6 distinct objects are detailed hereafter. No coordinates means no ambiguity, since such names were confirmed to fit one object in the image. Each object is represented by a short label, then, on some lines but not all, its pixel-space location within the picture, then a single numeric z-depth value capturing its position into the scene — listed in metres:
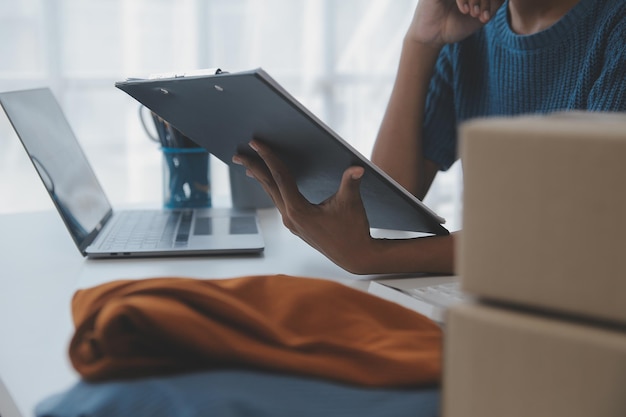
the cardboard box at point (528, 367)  0.37
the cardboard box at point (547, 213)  0.36
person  0.92
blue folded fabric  0.45
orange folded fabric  0.50
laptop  1.04
